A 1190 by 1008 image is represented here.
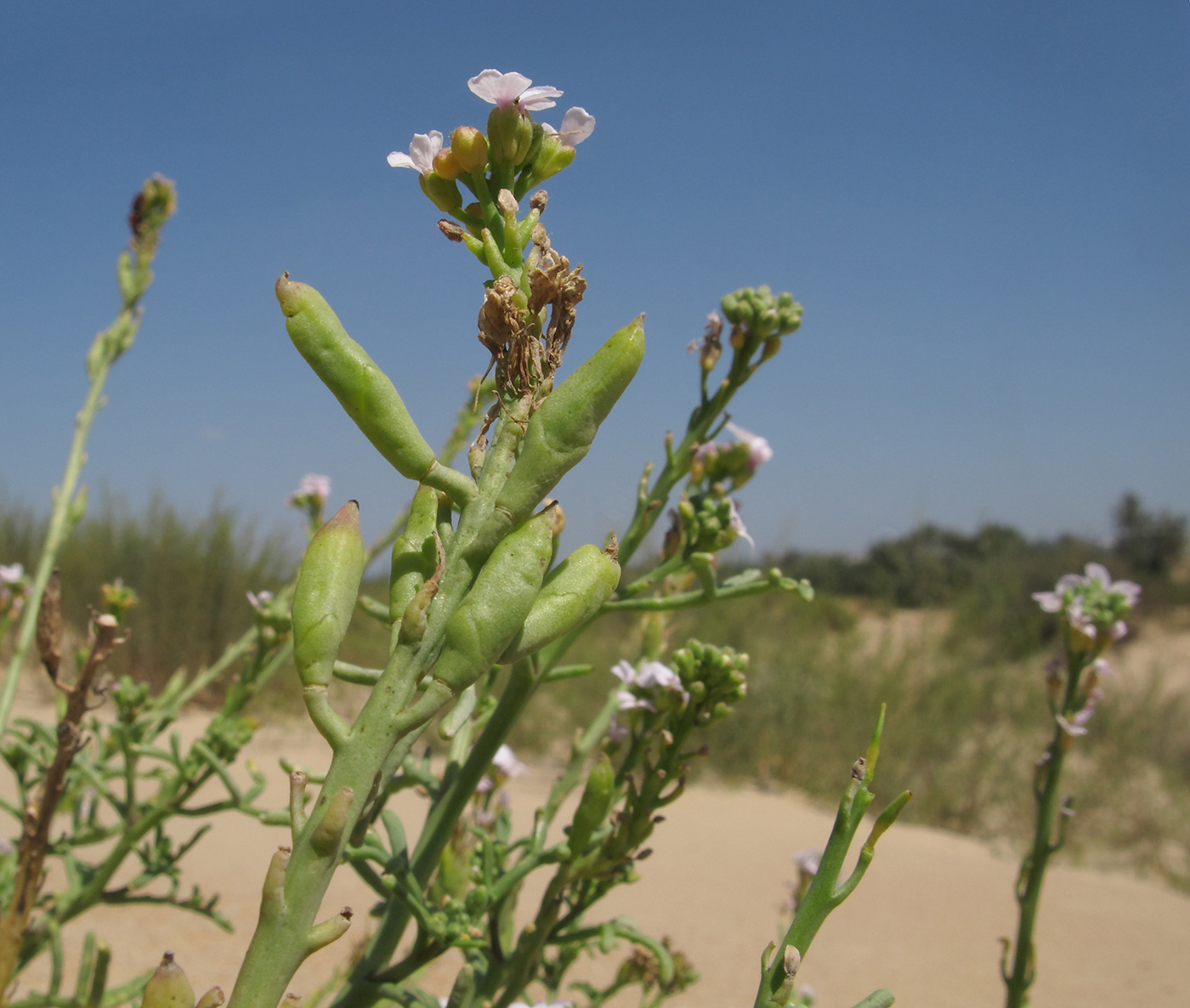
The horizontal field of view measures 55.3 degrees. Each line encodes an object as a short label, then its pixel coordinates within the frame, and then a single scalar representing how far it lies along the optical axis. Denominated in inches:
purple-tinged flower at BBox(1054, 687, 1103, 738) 8.8
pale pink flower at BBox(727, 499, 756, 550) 7.5
